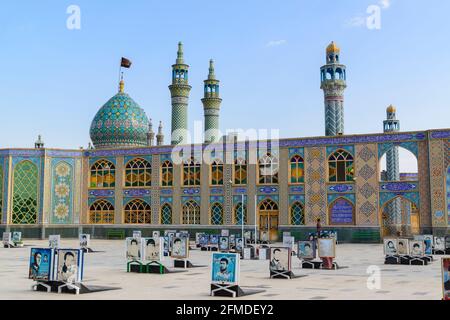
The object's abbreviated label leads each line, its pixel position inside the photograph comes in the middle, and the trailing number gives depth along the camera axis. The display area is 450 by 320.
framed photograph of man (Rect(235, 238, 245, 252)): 28.91
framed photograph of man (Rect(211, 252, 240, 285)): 14.61
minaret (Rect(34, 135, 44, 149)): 56.83
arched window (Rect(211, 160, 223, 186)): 47.44
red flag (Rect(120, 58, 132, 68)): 64.06
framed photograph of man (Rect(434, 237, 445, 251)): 31.33
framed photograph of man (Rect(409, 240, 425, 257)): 24.05
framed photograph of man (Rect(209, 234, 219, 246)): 34.55
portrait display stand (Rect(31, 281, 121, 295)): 15.01
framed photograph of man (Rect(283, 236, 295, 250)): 28.88
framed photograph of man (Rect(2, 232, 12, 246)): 37.50
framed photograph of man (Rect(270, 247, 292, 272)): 18.70
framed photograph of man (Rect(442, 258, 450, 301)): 12.20
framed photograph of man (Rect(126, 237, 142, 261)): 20.81
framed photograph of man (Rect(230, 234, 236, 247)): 29.48
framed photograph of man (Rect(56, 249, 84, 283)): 15.14
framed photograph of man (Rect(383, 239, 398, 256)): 25.03
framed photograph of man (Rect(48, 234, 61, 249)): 29.22
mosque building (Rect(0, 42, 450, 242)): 41.66
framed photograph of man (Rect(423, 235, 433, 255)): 26.17
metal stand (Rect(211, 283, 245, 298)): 14.48
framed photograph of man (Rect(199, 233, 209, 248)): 34.70
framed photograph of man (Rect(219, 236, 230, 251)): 29.44
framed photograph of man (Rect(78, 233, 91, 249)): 32.72
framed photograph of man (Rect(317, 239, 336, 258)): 22.03
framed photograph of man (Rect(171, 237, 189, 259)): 22.61
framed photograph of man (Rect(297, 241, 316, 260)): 23.09
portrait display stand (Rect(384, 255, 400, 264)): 24.62
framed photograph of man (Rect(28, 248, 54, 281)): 15.51
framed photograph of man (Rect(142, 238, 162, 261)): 20.36
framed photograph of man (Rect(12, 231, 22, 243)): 38.38
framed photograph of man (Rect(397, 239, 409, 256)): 24.59
